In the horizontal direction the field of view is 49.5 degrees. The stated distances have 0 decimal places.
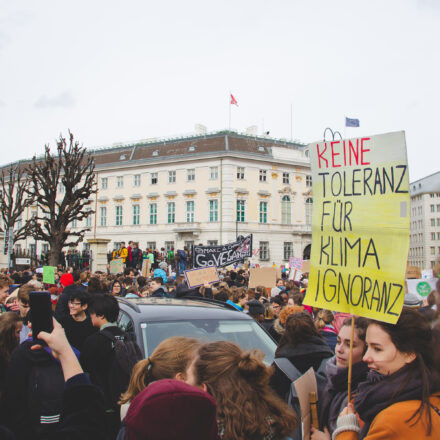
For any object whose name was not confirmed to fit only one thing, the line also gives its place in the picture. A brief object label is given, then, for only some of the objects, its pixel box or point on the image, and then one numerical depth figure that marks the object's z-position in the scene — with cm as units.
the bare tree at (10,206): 3007
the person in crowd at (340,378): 292
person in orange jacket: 222
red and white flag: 5240
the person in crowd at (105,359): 400
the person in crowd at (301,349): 375
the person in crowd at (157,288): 1014
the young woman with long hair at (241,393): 216
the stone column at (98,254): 2697
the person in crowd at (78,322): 560
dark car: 477
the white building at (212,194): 4775
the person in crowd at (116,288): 1087
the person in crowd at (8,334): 353
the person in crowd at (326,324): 527
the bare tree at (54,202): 2333
